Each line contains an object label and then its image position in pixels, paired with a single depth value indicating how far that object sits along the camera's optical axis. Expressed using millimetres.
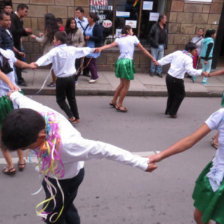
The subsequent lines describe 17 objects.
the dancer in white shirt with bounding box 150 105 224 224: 2084
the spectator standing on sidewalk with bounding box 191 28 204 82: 8162
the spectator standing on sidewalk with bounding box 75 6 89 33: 7145
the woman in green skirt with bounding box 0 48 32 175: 3205
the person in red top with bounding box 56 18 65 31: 6551
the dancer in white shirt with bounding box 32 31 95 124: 4500
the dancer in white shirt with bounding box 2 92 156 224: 1681
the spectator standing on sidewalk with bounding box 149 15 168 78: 7898
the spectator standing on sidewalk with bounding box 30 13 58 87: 6195
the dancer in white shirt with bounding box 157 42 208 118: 5195
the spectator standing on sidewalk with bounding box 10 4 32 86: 6318
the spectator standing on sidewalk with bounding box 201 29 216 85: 7525
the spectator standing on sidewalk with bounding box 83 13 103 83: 7158
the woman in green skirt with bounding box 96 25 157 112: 5488
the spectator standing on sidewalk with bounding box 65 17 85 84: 6805
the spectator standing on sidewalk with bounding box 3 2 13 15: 6240
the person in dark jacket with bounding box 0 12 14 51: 4250
